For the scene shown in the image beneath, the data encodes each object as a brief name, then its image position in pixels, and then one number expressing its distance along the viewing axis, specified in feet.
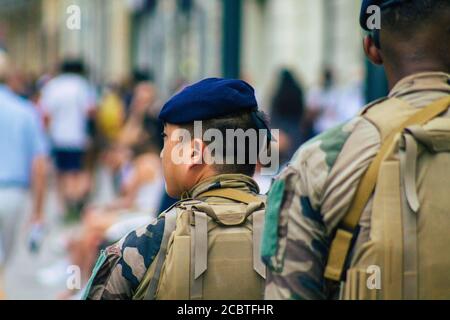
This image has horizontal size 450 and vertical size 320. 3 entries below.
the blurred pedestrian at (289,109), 34.71
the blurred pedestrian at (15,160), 26.20
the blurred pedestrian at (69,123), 49.14
